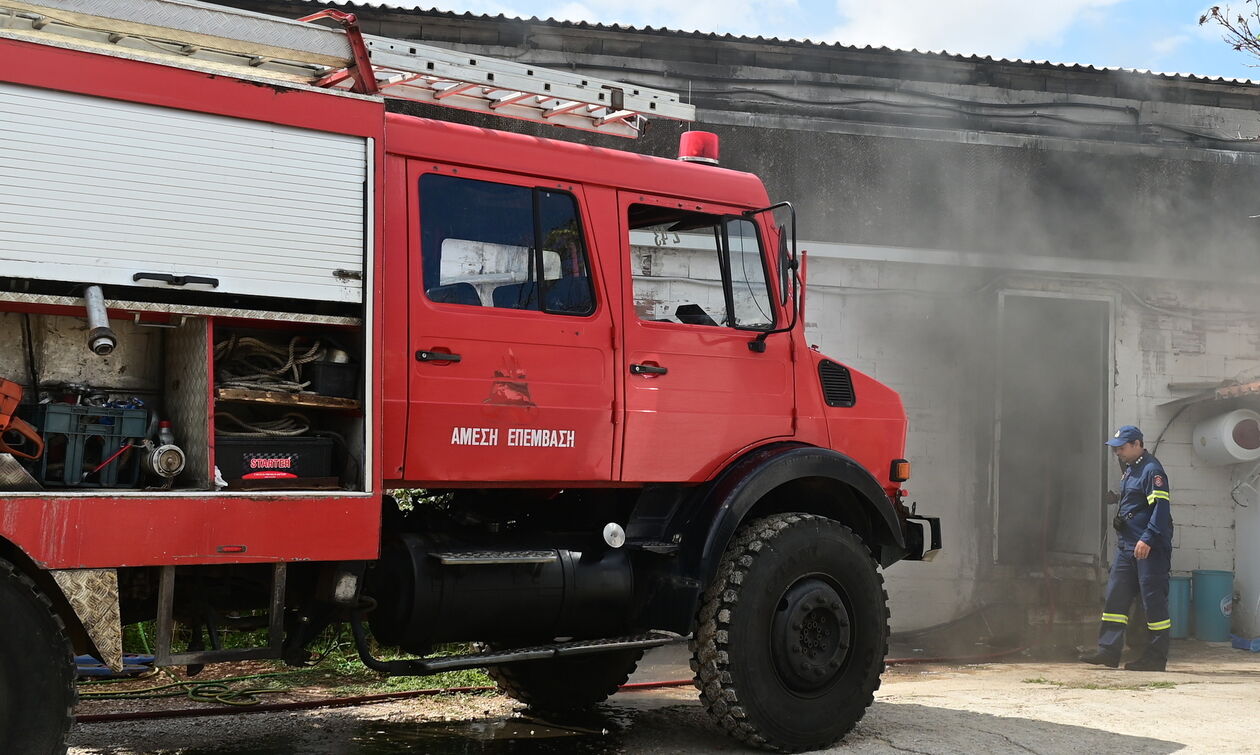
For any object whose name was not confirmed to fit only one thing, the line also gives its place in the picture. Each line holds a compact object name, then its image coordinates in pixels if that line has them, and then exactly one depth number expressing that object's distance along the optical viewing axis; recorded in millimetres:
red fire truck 4316
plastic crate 4371
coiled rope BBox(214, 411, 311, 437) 4754
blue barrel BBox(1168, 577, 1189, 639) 11039
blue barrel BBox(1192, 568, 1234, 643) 10984
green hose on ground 7000
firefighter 9312
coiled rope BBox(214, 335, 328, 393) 4777
